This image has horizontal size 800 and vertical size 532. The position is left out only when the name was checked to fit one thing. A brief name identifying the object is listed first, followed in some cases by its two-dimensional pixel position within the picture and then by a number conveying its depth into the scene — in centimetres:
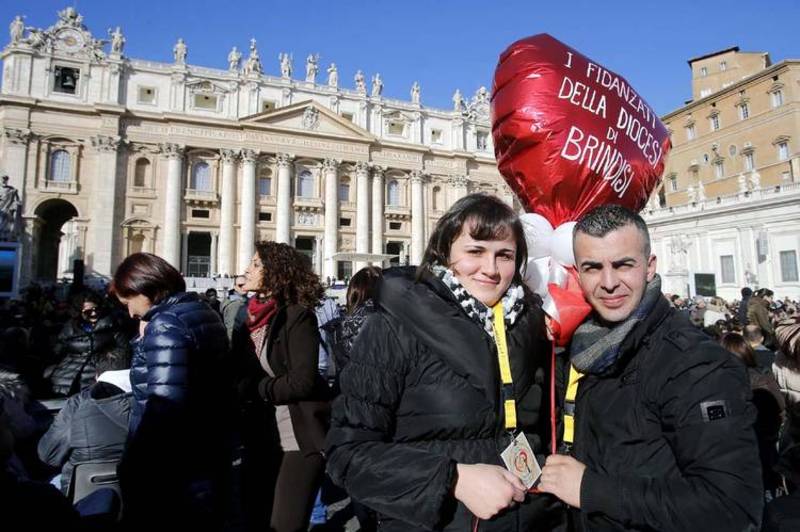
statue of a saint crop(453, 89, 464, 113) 3694
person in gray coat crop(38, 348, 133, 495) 232
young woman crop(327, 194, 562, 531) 130
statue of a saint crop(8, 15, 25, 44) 2605
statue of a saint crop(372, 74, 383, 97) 3434
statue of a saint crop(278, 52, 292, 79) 3180
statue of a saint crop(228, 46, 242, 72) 3053
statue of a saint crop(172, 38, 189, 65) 2915
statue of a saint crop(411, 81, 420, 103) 3544
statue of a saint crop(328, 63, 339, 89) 3309
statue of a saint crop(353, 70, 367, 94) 3397
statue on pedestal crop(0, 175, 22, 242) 1264
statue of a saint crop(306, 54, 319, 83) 3244
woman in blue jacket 209
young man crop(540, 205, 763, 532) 114
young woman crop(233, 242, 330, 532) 272
